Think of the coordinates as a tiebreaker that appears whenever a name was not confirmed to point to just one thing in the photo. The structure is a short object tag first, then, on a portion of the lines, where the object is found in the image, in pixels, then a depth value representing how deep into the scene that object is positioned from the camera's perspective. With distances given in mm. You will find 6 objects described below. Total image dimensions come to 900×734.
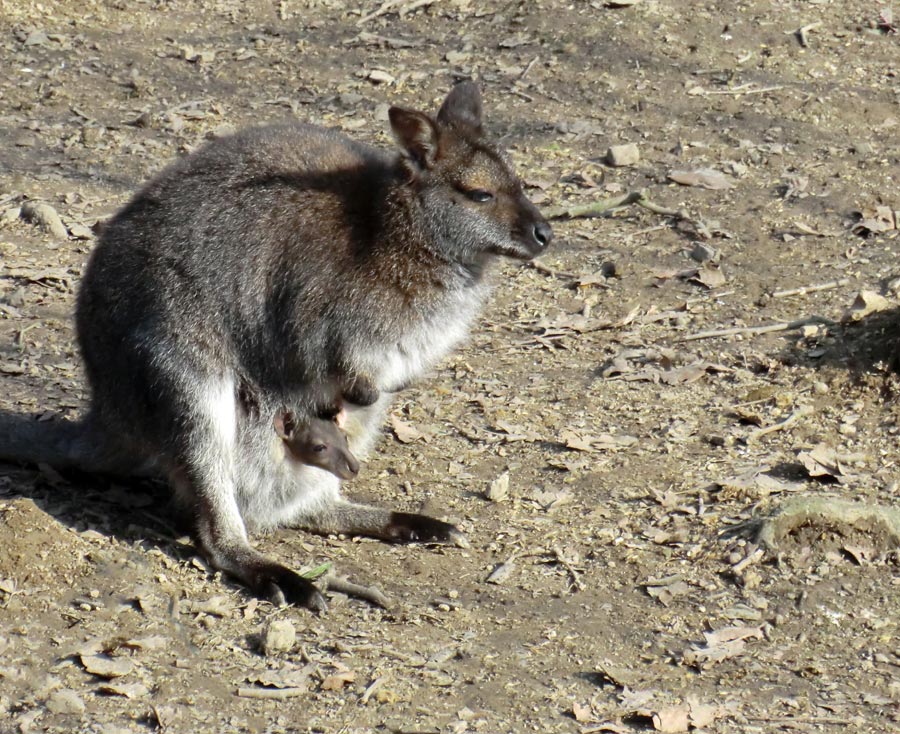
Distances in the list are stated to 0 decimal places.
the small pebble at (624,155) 15656
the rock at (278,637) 8375
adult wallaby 9297
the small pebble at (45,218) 14344
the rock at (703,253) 13883
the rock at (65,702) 7625
